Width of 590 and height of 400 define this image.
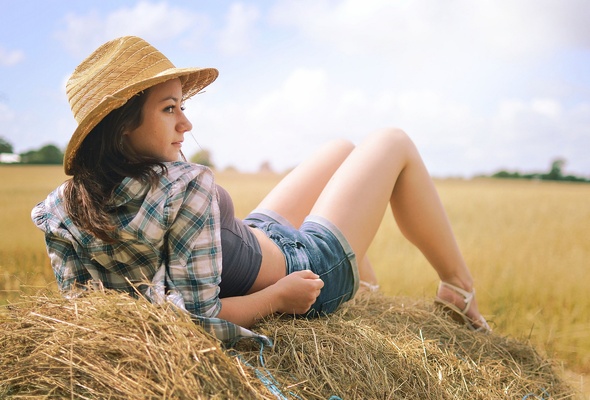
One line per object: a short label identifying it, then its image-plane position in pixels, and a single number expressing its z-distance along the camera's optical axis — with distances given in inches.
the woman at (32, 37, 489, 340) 63.2
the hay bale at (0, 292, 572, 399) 53.7
